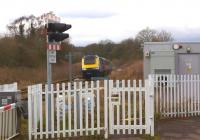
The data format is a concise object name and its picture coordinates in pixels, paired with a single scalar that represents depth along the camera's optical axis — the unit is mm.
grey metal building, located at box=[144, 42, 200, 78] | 22406
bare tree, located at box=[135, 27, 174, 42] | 67312
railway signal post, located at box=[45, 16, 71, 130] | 12875
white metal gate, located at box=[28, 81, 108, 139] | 12094
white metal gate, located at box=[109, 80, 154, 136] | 12398
